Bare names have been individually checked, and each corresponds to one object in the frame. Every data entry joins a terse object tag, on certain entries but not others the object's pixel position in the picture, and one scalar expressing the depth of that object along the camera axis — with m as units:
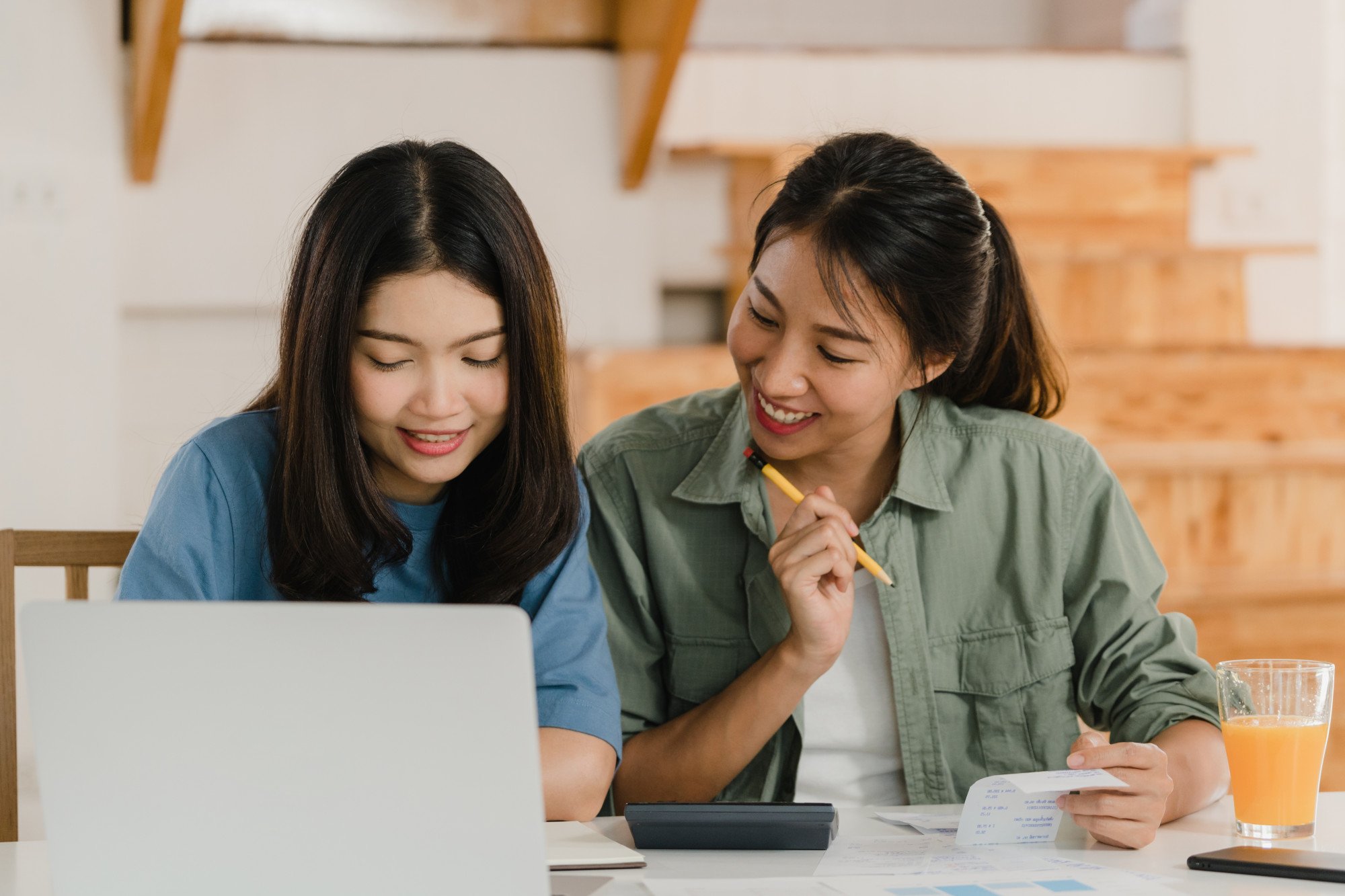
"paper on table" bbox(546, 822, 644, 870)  2.59
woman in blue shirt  2.80
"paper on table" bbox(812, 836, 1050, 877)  2.60
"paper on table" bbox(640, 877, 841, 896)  2.54
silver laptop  2.32
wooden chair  2.80
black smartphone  2.57
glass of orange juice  2.68
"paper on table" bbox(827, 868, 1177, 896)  2.54
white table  2.56
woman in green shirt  2.98
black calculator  2.66
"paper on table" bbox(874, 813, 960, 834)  2.74
